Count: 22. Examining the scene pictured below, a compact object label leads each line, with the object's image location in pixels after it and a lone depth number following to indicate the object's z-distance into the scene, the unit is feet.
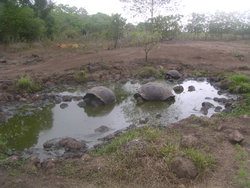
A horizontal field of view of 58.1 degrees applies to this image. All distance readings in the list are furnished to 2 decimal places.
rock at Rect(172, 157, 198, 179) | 11.95
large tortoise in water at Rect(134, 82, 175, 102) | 24.51
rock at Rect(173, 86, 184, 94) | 28.71
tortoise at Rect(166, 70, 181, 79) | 34.03
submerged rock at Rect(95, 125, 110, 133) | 18.56
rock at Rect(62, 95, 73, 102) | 25.37
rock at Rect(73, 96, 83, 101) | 25.55
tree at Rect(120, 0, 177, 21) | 66.85
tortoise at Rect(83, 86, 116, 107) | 23.53
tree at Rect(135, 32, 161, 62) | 37.08
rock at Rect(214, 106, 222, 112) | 22.15
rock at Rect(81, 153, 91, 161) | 14.00
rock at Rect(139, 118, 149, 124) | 20.00
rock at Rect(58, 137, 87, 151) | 15.67
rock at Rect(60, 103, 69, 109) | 23.67
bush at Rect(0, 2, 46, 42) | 55.59
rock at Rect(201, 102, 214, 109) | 22.94
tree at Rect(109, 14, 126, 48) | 50.00
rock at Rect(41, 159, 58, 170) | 13.43
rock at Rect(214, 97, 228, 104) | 24.17
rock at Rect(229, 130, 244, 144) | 14.94
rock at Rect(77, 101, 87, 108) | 23.77
